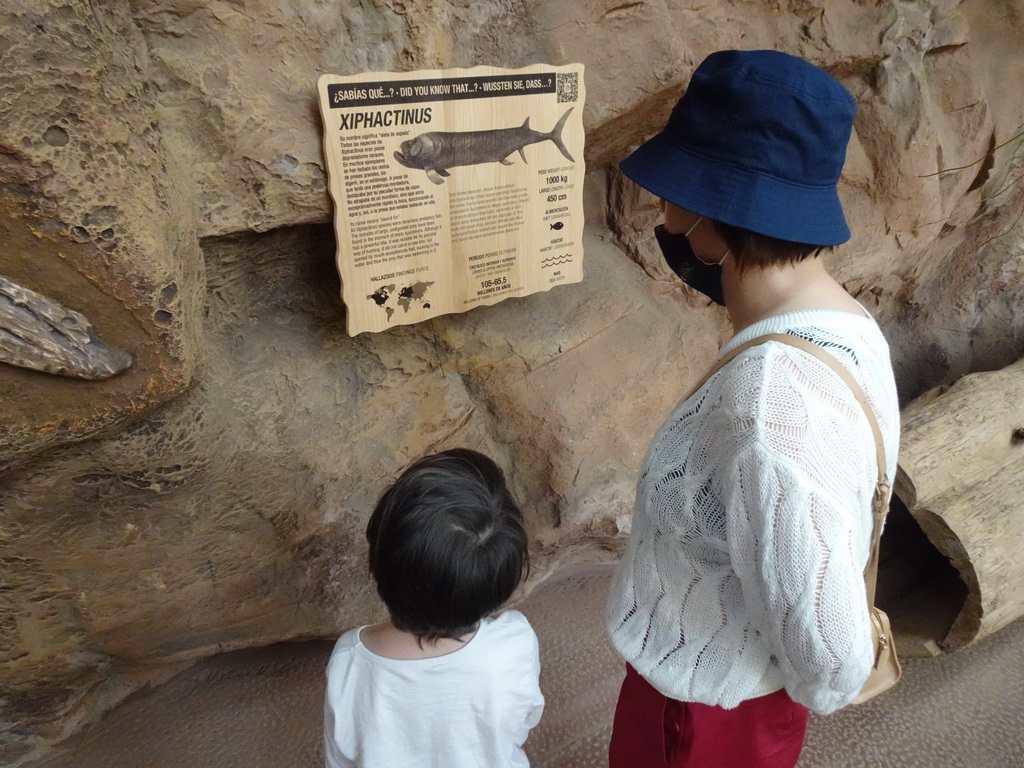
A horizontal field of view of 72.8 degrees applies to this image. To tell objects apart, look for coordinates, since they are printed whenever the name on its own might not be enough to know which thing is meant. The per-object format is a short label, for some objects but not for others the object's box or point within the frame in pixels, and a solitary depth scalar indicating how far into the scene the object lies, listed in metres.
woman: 0.89
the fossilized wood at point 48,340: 1.31
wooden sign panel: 1.68
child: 1.18
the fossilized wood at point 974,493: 2.44
